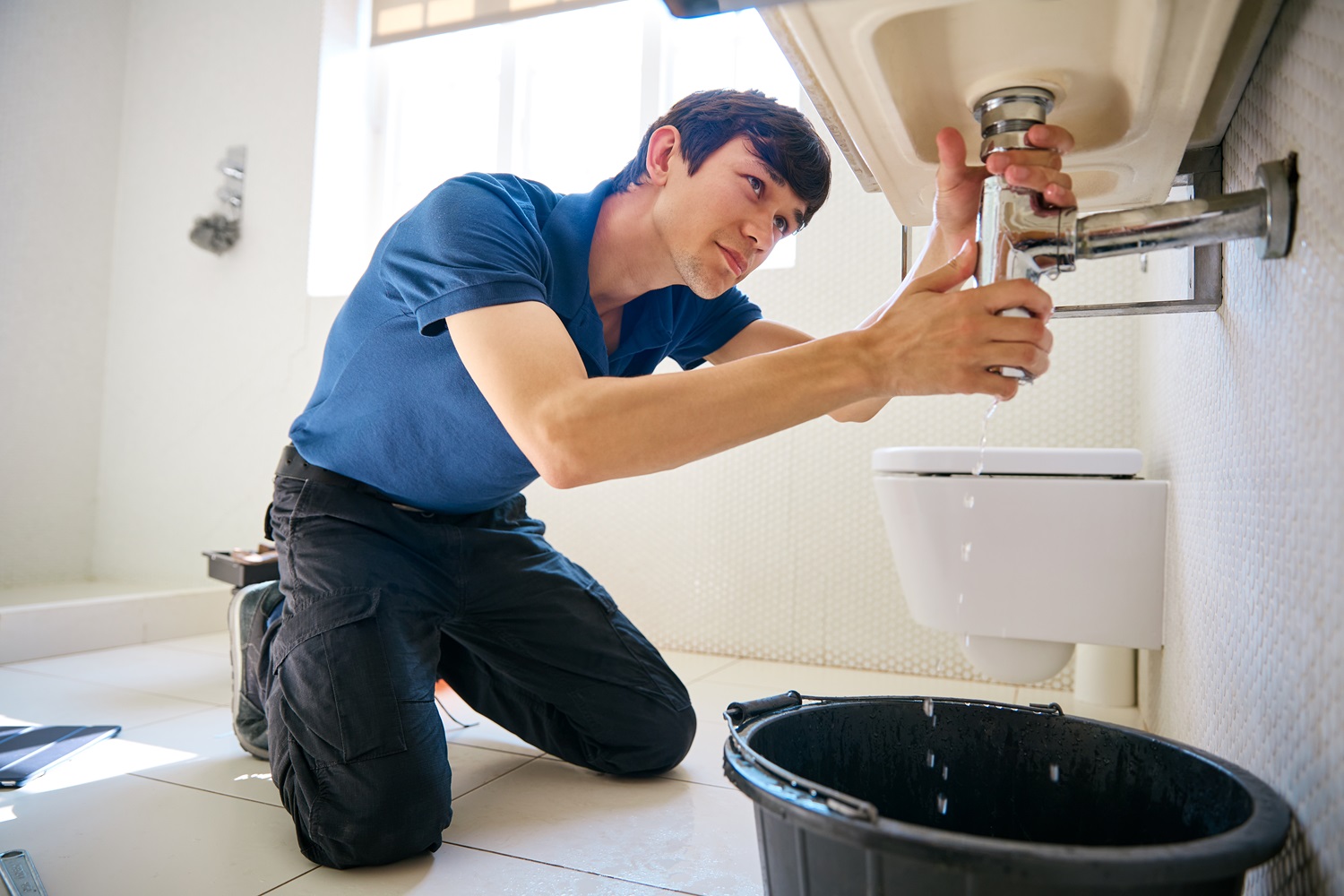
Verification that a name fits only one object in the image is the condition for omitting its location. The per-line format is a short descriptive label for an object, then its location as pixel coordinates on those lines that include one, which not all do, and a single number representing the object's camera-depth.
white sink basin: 0.64
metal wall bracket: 0.88
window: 2.54
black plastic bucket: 0.45
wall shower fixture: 2.90
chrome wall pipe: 0.62
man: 0.76
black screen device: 1.23
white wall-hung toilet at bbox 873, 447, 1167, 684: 1.34
